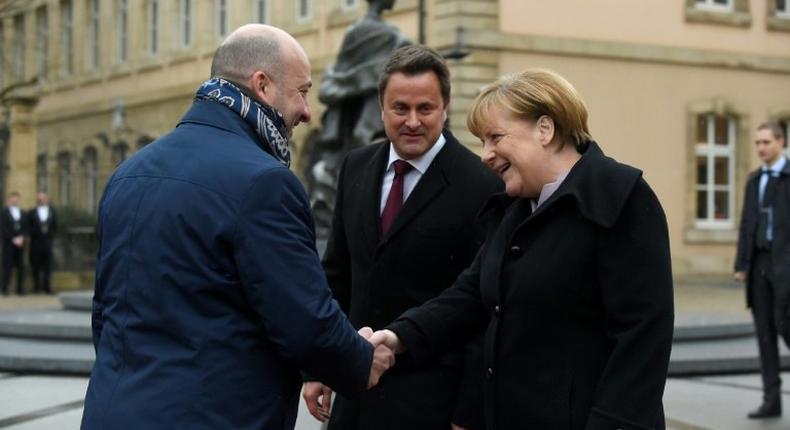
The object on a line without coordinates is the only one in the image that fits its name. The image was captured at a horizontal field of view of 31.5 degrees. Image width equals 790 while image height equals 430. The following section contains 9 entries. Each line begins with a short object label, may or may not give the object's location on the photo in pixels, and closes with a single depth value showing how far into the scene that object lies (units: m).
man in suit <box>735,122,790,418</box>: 9.20
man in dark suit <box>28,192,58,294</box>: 24.56
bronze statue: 13.46
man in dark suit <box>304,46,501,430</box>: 4.61
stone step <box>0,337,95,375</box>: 11.81
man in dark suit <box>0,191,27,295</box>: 24.44
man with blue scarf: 3.50
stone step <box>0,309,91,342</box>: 13.42
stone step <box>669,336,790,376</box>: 11.69
